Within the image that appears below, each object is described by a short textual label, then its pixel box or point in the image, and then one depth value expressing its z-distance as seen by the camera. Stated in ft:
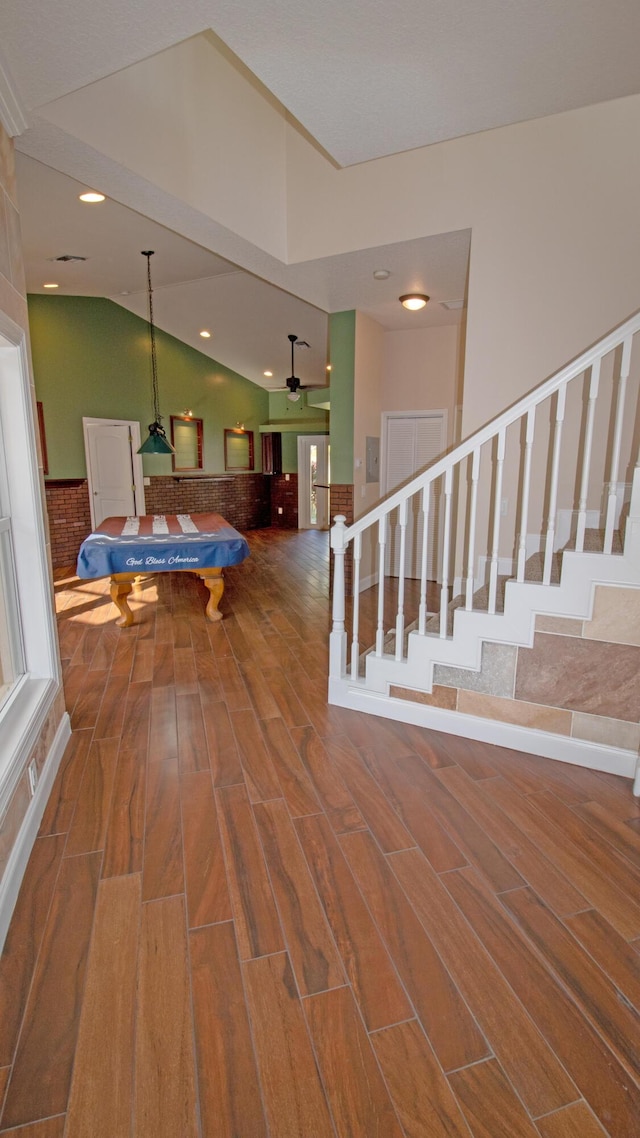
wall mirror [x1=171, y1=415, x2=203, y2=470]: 29.14
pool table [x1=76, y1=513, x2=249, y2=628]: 13.78
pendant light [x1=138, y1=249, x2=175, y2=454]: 18.88
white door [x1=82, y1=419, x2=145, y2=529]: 23.79
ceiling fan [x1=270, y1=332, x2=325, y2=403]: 26.45
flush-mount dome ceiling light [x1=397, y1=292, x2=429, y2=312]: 15.48
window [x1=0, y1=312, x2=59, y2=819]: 7.02
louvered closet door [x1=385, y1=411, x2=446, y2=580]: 18.76
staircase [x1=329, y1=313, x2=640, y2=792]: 7.55
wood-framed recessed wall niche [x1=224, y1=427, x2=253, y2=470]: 33.19
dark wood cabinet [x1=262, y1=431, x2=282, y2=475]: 36.04
